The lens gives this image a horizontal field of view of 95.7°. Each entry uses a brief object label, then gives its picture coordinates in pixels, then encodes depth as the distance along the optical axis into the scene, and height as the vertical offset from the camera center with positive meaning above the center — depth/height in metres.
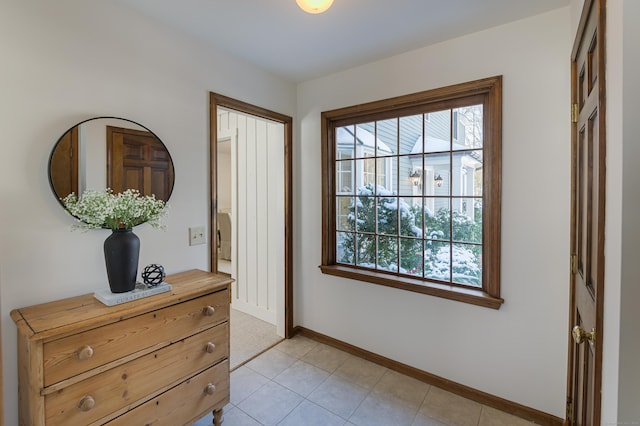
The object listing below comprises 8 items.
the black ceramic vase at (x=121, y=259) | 1.40 -0.25
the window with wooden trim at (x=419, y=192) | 1.98 +0.13
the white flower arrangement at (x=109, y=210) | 1.38 -0.01
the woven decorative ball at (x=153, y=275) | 1.55 -0.36
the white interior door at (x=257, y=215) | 2.92 -0.08
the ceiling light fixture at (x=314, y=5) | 1.22 +0.87
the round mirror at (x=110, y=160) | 1.46 +0.27
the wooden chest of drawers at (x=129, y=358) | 1.15 -0.70
